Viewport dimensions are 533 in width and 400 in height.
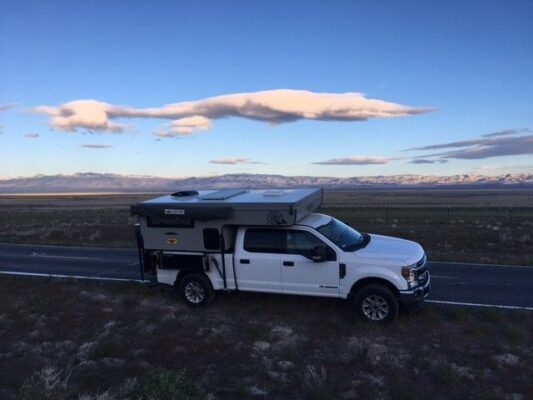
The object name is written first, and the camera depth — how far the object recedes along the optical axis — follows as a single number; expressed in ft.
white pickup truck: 29.22
